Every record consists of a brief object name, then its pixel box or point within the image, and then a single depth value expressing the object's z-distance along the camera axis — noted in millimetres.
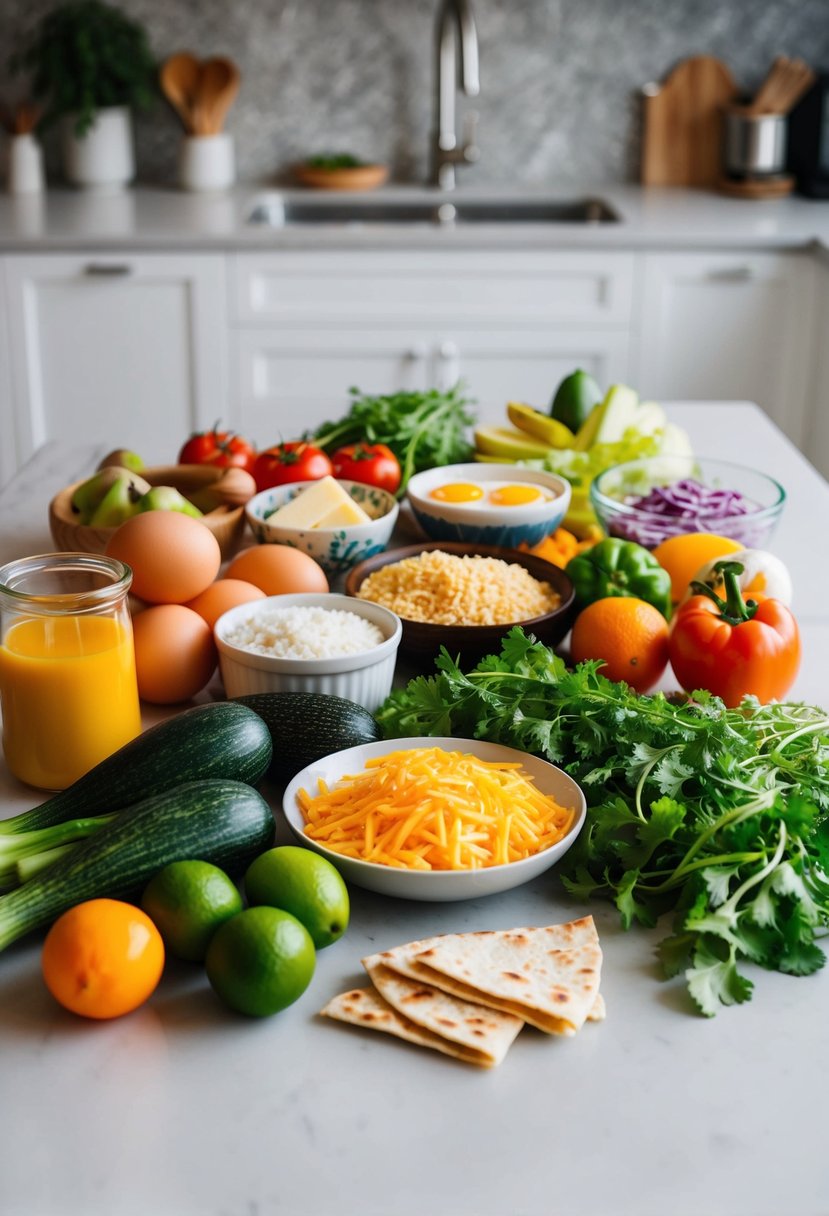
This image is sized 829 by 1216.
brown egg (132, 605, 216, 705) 1419
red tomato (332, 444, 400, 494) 2004
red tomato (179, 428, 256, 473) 2031
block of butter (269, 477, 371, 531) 1775
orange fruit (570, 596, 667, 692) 1463
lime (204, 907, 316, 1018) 951
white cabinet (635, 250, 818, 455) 3512
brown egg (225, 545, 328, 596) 1579
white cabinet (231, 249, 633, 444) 3502
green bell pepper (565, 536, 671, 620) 1604
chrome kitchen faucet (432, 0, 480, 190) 3861
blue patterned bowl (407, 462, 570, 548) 1801
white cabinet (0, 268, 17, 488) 3590
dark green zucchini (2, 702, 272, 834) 1166
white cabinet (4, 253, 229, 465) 3496
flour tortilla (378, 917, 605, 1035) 960
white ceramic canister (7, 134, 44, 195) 4023
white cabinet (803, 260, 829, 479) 3498
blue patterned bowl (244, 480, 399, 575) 1754
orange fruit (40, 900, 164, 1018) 944
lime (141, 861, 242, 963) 998
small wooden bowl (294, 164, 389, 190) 4082
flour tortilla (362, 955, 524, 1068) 934
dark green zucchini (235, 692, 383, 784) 1270
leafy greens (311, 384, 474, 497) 2121
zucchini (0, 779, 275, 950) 1024
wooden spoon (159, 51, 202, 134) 4062
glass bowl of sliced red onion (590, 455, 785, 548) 1834
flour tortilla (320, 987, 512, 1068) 938
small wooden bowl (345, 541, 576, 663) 1474
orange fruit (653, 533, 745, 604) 1734
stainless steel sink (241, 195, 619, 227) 4109
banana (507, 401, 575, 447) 2195
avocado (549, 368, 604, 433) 2244
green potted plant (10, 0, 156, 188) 3914
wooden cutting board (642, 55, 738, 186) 4117
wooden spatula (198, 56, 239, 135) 4070
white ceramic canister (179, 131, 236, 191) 4105
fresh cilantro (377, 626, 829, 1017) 1029
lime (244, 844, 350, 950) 1019
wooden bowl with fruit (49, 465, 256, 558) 1694
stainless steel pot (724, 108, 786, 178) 3949
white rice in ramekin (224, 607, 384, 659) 1364
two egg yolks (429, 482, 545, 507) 1855
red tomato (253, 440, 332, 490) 1985
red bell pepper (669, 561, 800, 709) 1397
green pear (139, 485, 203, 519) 1675
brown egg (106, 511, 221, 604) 1455
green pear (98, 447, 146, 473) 1942
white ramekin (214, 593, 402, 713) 1345
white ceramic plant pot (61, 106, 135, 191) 4043
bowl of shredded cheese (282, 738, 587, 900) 1064
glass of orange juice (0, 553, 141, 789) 1242
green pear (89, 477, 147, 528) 1704
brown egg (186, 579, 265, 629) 1490
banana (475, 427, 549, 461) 2168
